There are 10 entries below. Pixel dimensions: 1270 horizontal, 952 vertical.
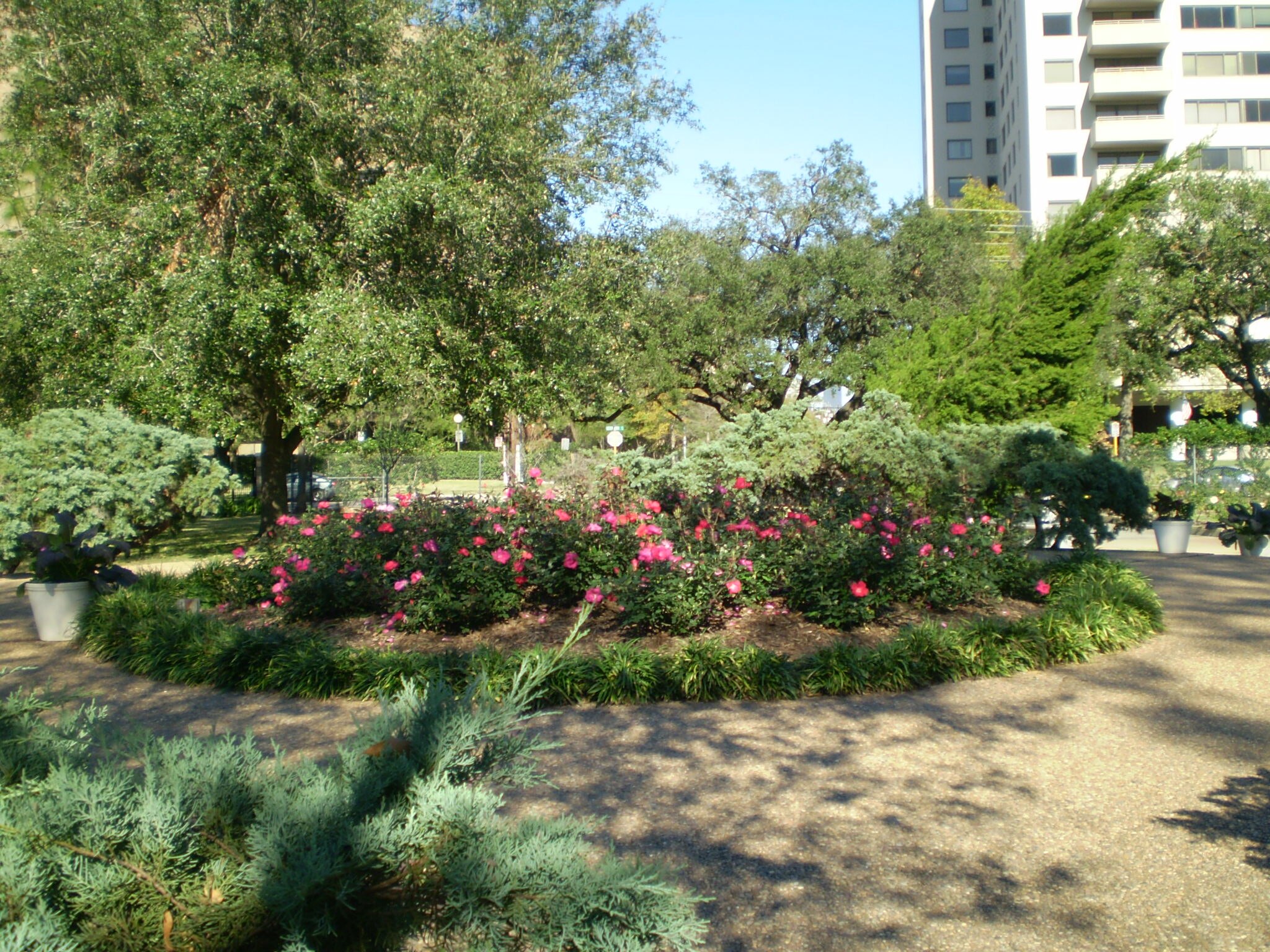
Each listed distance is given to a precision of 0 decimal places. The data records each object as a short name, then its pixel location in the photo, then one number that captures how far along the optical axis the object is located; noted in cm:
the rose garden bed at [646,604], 630
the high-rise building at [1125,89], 4419
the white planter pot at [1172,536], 1453
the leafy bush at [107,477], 1042
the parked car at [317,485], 2231
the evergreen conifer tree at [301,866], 202
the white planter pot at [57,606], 864
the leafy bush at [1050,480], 916
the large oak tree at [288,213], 1220
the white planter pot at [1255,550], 1379
